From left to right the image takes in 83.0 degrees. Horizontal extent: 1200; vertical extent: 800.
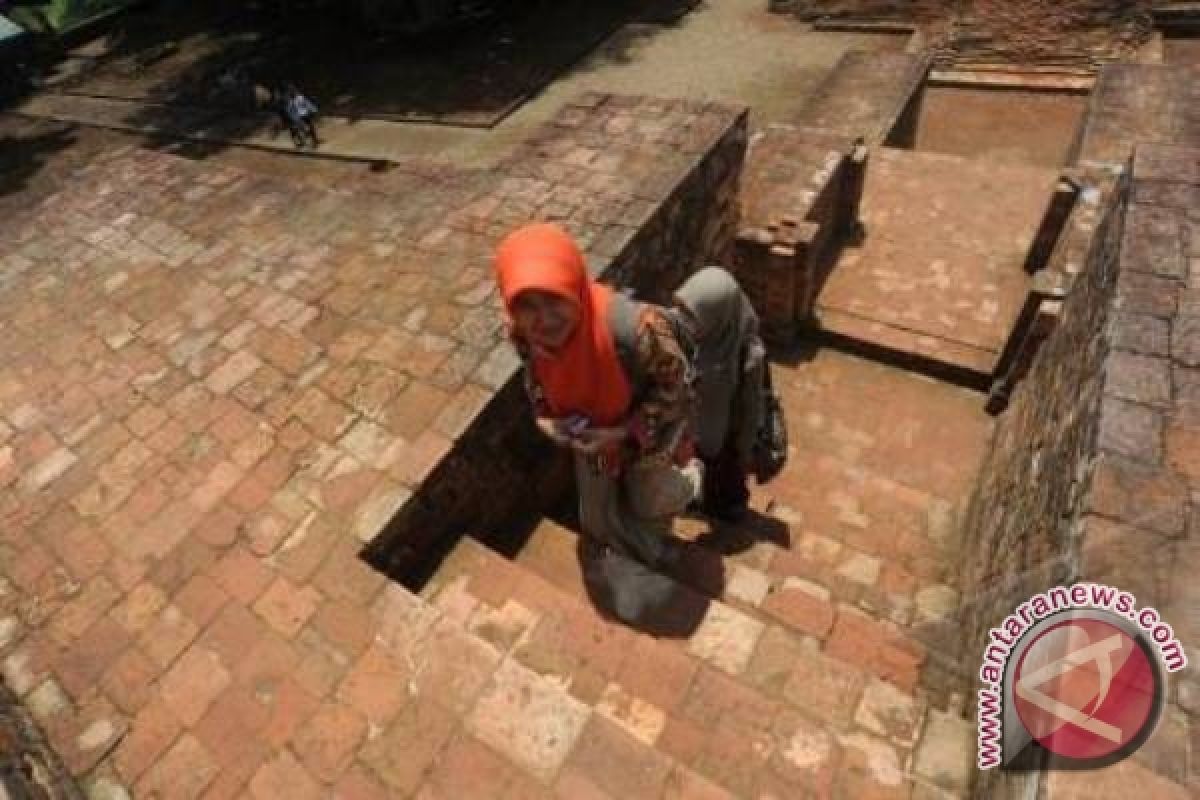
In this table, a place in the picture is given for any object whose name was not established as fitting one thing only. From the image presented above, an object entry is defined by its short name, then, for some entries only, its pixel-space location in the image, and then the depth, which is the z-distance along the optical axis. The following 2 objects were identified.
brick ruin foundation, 2.61
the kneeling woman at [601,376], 2.40
